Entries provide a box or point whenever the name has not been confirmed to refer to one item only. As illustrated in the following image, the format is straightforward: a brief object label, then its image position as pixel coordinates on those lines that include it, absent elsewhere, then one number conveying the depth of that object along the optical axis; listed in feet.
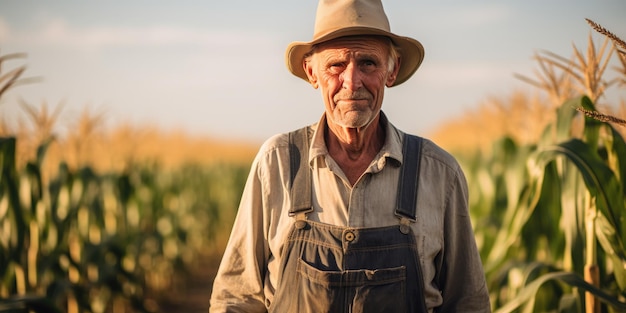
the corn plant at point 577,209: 10.27
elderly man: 7.08
